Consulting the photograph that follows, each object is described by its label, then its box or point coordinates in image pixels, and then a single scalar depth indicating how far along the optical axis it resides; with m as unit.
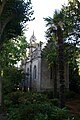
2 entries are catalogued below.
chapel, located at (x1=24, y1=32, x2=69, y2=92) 13.60
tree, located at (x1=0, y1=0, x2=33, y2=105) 7.41
